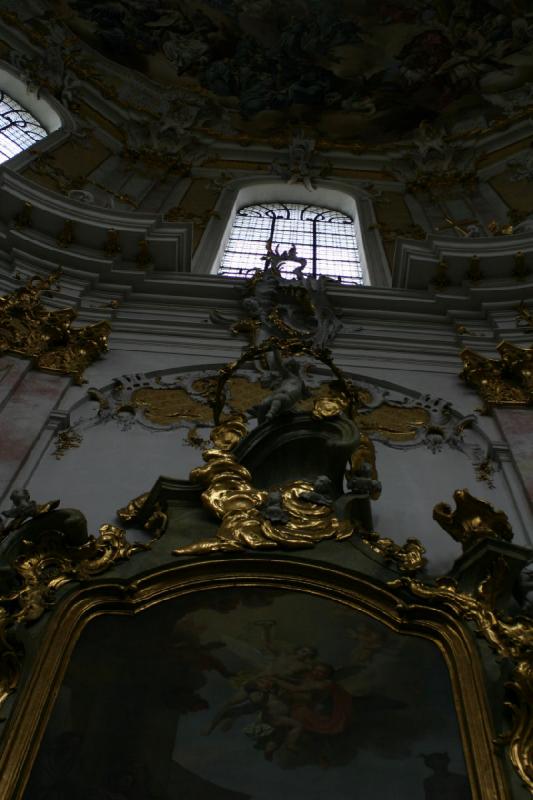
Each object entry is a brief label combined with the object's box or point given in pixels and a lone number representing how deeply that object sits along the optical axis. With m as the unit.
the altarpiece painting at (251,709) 3.86
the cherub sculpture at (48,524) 5.07
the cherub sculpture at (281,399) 6.20
